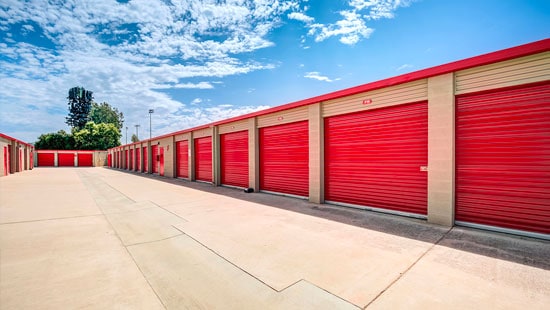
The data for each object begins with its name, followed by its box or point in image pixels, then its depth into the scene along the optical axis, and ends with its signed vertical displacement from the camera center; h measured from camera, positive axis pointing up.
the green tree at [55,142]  47.59 +2.54
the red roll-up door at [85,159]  44.00 -0.98
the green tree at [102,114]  71.12 +12.47
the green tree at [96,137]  48.41 +3.68
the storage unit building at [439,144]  4.79 +0.23
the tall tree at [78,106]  65.12 +13.43
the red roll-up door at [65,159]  42.37 -0.85
